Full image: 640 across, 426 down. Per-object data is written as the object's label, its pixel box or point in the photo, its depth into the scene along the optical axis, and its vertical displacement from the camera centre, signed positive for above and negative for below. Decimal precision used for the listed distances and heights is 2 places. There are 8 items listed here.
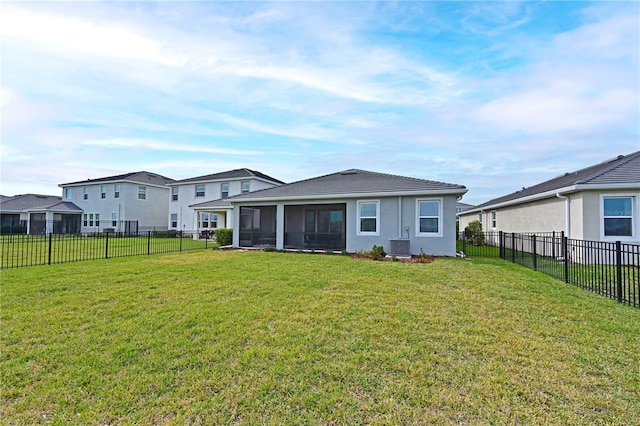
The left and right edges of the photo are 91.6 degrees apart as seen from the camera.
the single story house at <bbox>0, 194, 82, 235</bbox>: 31.76 +0.66
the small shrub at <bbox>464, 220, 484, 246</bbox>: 20.05 -0.75
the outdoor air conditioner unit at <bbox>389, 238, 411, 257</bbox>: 12.88 -1.02
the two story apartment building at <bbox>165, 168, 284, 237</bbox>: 27.12 +2.78
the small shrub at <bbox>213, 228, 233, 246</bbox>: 18.78 -0.87
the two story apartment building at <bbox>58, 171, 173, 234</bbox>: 30.70 +2.23
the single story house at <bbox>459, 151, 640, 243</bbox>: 11.37 +0.74
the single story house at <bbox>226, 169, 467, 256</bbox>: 13.09 +0.42
